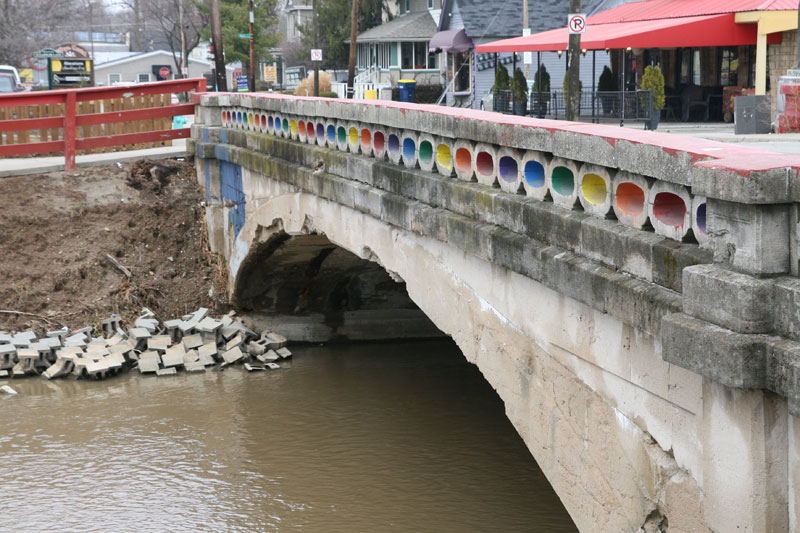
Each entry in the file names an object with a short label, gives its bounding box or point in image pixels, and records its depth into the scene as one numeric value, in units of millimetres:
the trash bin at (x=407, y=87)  41231
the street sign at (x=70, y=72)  33375
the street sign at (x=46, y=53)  39178
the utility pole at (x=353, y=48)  38344
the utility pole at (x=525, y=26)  28823
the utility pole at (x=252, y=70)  39369
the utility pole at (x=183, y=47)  50912
